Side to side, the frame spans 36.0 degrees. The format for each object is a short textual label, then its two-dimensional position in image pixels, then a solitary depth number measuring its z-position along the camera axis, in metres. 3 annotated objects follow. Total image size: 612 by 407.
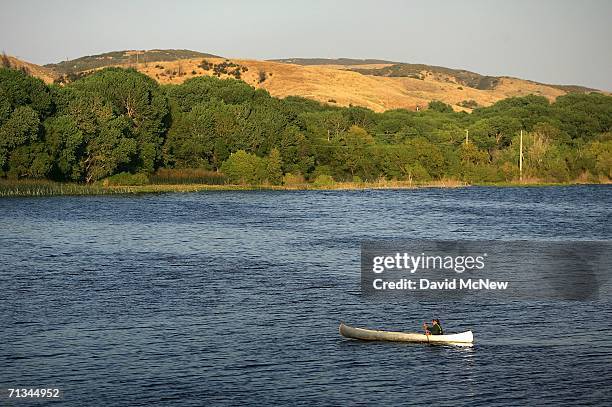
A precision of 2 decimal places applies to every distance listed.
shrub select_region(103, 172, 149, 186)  188.38
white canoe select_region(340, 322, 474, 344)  56.22
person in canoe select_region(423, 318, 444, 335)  56.09
